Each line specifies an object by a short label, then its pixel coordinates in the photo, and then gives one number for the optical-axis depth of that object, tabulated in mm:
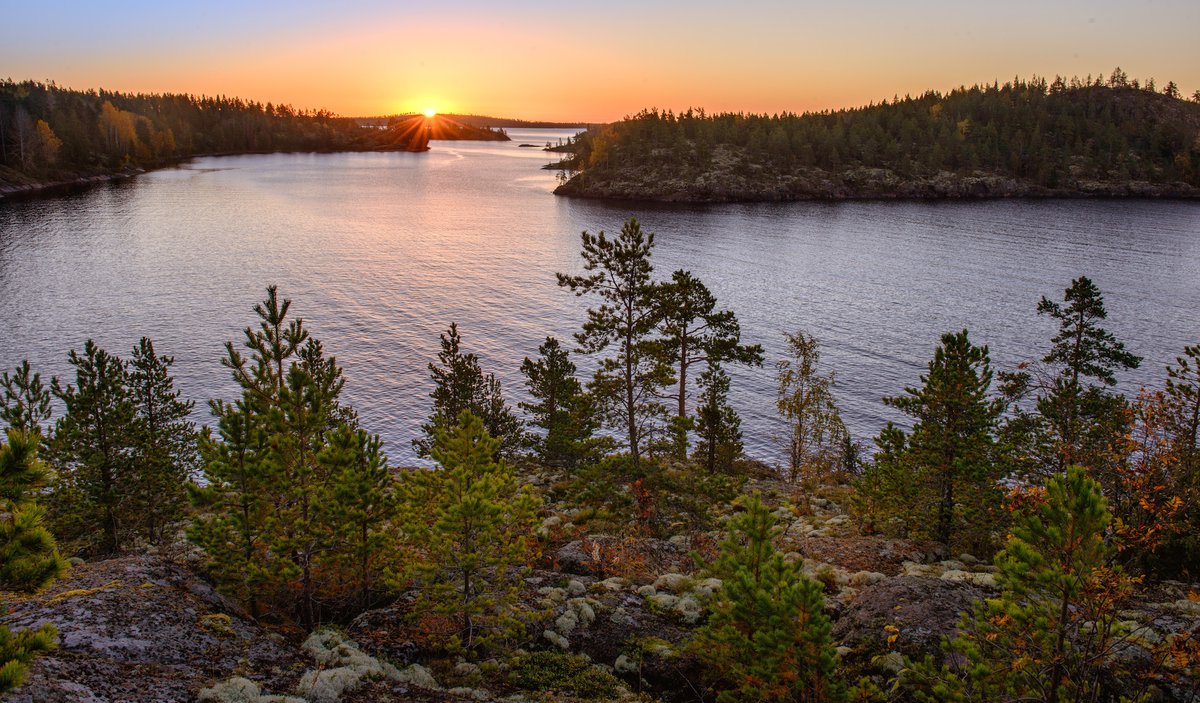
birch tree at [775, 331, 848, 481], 47750
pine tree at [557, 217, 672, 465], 28781
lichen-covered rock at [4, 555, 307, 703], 12562
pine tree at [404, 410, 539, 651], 17328
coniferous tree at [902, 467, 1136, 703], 10523
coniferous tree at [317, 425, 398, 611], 18078
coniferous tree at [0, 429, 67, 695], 8789
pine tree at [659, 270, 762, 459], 36406
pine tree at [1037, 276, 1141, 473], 25219
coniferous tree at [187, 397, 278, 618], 18000
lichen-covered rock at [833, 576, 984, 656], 15719
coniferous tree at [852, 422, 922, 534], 26047
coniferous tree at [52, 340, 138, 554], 27344
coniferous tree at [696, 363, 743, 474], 42188
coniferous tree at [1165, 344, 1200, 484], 22295
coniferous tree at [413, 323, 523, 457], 39031
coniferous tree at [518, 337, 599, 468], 39562
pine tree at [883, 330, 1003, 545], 24875
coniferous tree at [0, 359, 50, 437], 27406
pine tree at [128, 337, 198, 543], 29312
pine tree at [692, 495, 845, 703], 12203
